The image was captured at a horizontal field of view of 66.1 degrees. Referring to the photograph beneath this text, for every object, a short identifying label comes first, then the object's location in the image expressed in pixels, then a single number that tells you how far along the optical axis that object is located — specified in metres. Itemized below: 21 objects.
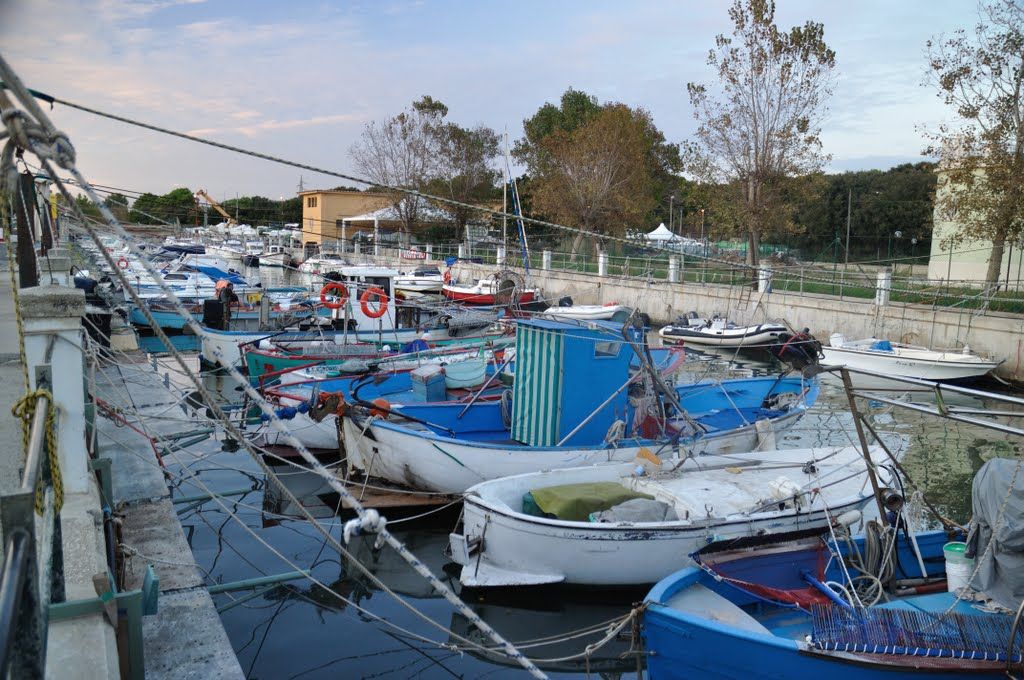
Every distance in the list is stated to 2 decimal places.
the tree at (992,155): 20.97
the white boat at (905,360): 18.55
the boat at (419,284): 38.72
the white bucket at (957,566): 6.54
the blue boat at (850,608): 5.55
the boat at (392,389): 12.66
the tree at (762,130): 27.84
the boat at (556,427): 10.05
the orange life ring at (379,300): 19.30
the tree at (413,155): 52.66
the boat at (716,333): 22.98
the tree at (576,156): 42.41
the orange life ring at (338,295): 19.16
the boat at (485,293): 31.03
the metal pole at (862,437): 6.46
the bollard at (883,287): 22.45
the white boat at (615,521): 7.98
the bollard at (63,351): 5.00
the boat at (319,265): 33.94
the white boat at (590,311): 27.64
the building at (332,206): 67.38
